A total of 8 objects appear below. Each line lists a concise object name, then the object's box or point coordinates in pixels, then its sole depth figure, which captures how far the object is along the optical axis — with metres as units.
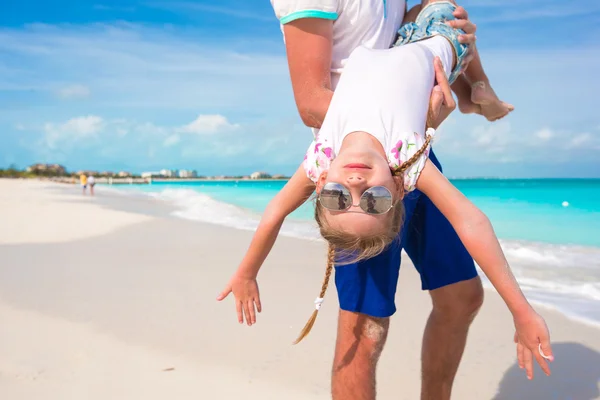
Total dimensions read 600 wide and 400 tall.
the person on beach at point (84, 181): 29.93
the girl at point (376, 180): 1.88
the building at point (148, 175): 98.07
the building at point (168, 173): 108.61
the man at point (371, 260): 2.24
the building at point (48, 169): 63.47
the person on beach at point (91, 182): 28.46
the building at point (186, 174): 114.11
